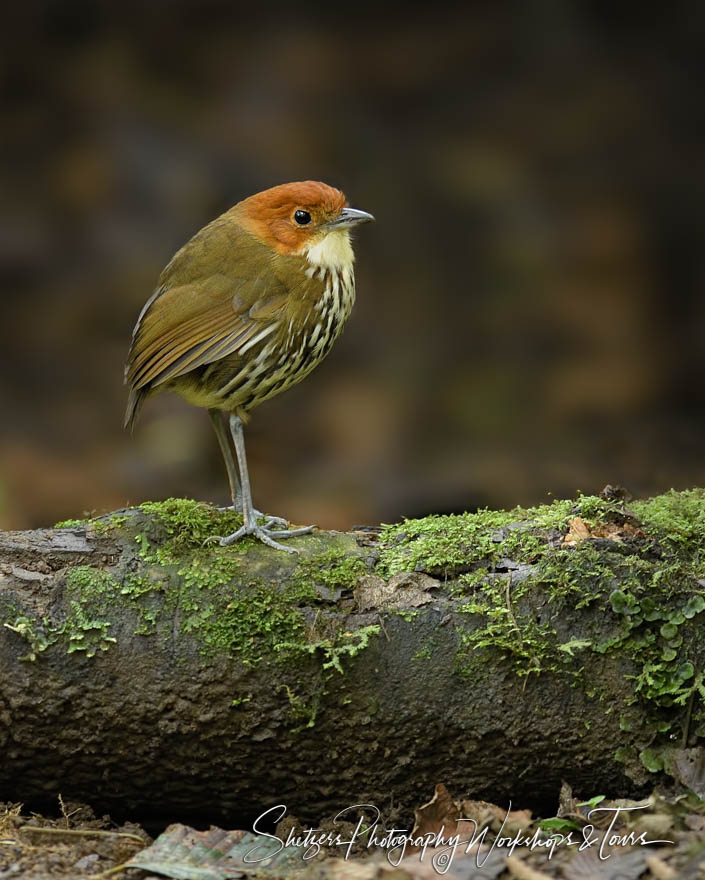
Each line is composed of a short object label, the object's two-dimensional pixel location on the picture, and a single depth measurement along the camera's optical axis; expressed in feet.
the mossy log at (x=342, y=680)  18.43
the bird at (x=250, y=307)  20.99
